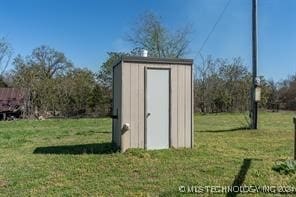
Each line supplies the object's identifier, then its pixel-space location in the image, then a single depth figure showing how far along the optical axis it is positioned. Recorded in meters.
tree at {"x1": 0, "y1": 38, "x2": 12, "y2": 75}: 19.33
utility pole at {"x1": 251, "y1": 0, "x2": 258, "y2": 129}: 9.02
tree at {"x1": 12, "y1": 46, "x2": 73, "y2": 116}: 16.39
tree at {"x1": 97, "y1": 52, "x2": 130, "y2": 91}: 18.16
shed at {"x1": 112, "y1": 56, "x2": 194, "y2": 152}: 5.49
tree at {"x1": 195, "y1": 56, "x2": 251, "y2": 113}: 18.65
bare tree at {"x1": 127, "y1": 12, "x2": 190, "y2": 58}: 16.08
